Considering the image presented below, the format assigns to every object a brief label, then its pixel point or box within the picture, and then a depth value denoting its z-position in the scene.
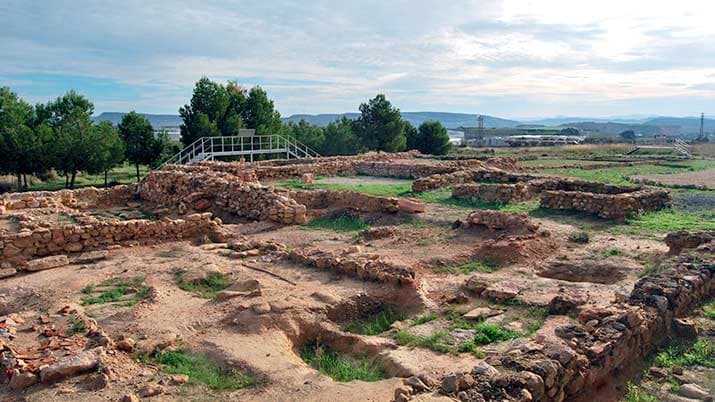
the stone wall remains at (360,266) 10.05
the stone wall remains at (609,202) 15.41
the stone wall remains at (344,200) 16.54
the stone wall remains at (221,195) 16.31
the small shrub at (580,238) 13.06
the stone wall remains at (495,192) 18.20
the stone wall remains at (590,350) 5.52
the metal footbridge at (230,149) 30.83
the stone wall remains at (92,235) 12.01
